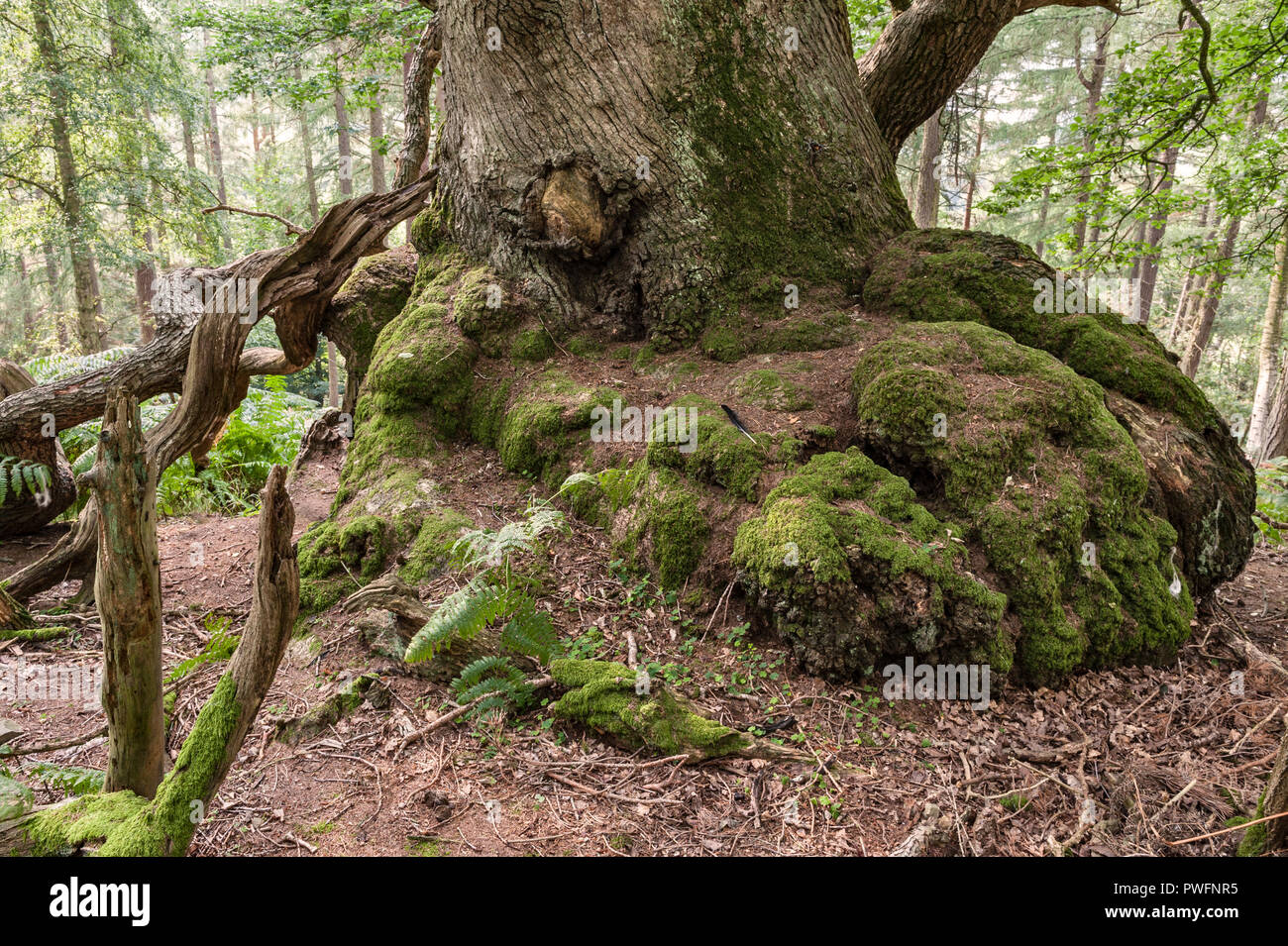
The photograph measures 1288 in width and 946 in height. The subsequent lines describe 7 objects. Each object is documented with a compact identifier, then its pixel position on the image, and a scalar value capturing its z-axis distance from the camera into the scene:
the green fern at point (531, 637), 3.17
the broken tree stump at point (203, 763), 1.89
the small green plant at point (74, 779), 2.31
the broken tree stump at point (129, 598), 2.02
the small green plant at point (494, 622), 2.83
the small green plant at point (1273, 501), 6.13
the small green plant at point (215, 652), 3.39
